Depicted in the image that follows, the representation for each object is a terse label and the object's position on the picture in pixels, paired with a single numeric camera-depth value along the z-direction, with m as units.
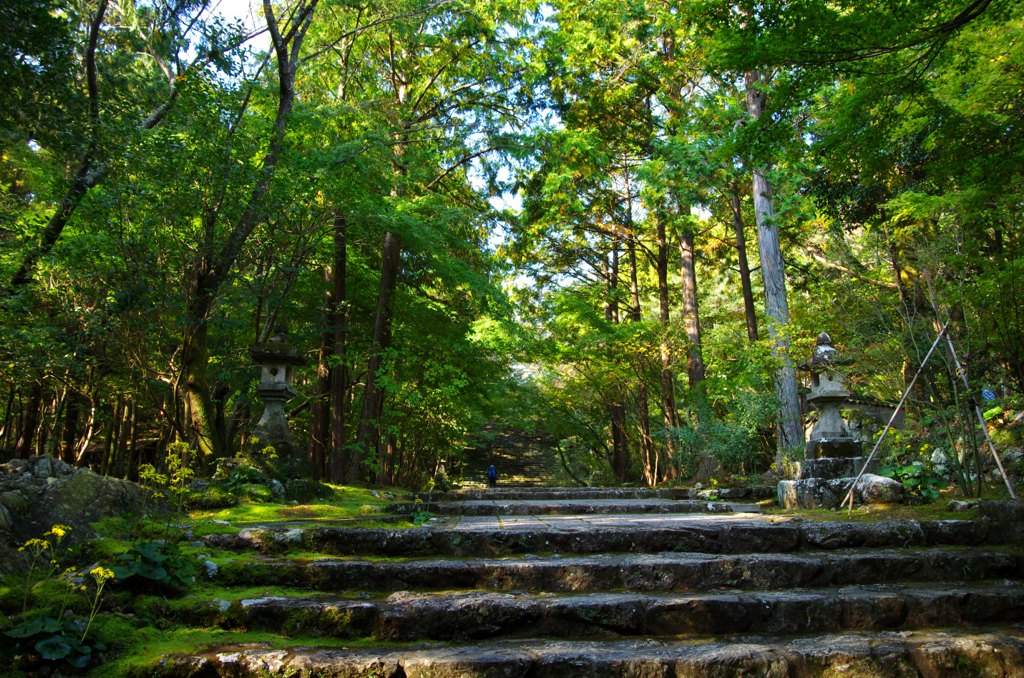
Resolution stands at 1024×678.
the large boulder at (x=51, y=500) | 2.86
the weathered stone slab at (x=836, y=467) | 5.60
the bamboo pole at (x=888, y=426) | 4.58
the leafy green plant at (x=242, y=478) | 5.13
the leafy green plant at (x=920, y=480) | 4.84
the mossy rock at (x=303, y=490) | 5.70
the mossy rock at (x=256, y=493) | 5.16
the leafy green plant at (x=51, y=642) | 2.05
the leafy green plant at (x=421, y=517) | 4.22
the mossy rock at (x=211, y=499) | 4.57
